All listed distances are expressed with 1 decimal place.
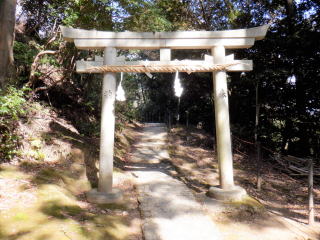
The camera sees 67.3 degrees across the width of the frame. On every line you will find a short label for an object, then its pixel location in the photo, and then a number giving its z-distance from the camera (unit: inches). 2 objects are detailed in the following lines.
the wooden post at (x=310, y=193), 184.1
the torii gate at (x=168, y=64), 213.9
